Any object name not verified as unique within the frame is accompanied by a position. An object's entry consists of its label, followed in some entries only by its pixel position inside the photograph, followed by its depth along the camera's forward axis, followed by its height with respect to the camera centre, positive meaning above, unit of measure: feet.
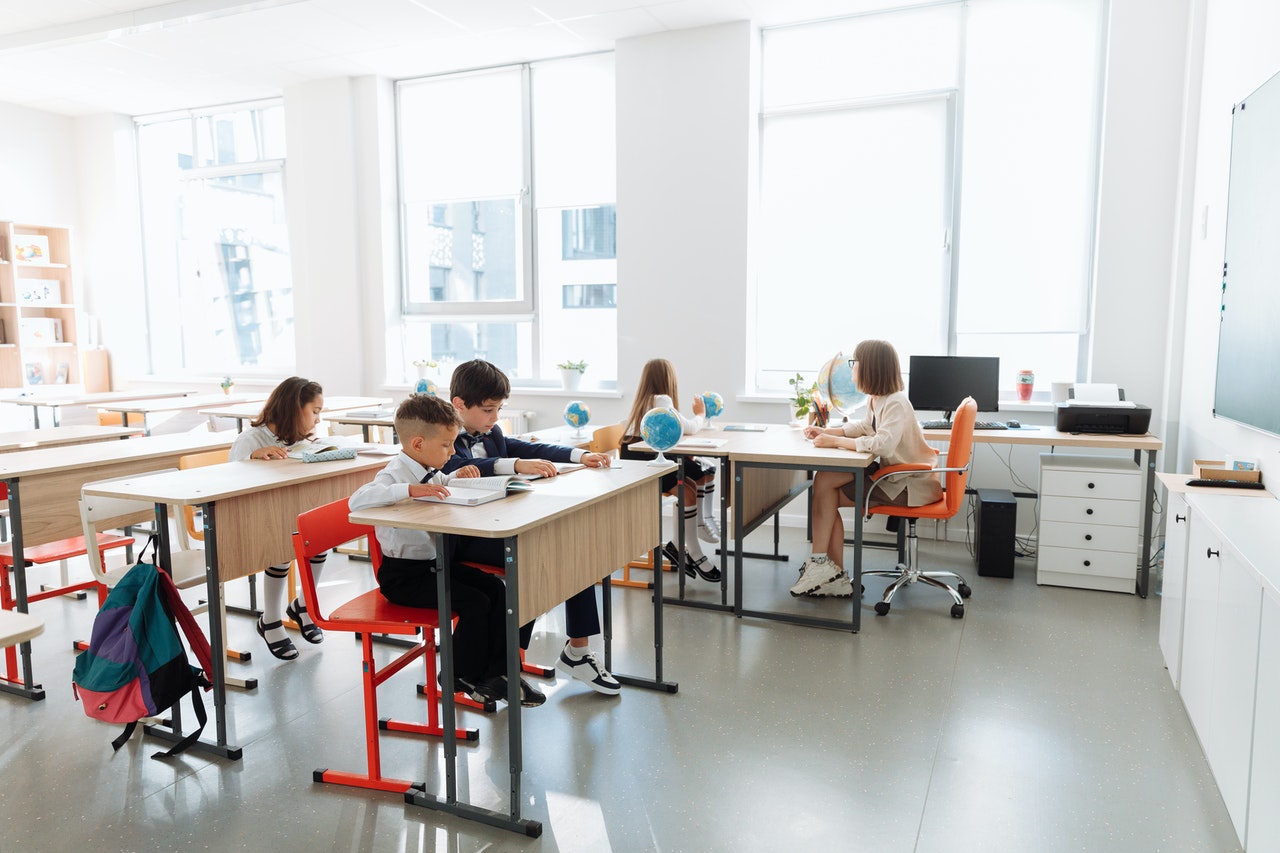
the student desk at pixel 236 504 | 8.00 -1.80
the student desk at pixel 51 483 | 9.17 -1.73
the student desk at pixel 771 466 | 11.18 -1.90
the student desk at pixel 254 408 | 16.99 -1.55
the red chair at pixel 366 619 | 7.04 -2.42
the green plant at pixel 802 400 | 14.33 -1.11
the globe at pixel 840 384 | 13.17 -0.77
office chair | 11.67 -2.20
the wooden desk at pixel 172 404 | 18.31 -1.58
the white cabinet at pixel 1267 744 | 5.40 -2.76
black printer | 13.39 -1.35
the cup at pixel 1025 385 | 15.66 -0.92
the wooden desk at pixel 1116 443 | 12.84 -1.69
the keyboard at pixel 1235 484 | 9.12 -1.63
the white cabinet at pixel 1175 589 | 9.09 -2.84
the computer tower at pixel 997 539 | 13.89 -3.39
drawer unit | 12.94 -2.96
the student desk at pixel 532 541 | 6.70 -1.87
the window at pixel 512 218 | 19.80 +2.92
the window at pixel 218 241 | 23.54 +2.79
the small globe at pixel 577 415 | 13.71 -1.31
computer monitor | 15.08 -0.85
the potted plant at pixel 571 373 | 19.49 -0.87
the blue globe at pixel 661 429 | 9.51 -1.07
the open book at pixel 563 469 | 8.62 -1.47
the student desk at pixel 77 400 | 19.83 -1.56
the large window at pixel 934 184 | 15.67 +3.03
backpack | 7.20 -2.81
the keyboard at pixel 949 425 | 14.51 -1.57
